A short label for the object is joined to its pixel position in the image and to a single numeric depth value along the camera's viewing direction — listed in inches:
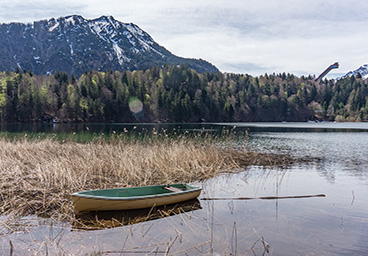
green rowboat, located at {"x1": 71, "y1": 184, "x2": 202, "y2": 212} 427.5
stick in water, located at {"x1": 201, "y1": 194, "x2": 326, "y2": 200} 571.7
